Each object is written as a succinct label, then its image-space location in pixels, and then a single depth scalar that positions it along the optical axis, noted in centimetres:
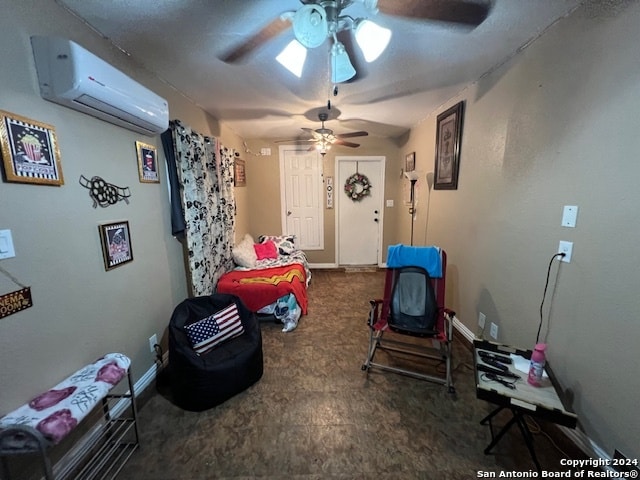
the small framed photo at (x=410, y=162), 375
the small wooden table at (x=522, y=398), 122
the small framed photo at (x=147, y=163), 185
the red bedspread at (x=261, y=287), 276
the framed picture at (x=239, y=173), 384
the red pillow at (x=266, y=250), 379
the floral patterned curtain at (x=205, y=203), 225
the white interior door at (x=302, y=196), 448
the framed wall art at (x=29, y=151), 106
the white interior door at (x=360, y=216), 452
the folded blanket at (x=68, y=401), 99
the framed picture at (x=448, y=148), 254
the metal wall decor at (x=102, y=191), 145
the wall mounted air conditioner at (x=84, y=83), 117
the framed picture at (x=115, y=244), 154
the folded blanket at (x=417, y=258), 224
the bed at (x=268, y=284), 276
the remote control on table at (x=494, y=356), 154
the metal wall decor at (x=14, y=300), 105
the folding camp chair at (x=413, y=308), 208
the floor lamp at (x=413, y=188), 342
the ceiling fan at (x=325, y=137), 310
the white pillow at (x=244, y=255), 334
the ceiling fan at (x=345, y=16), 109
